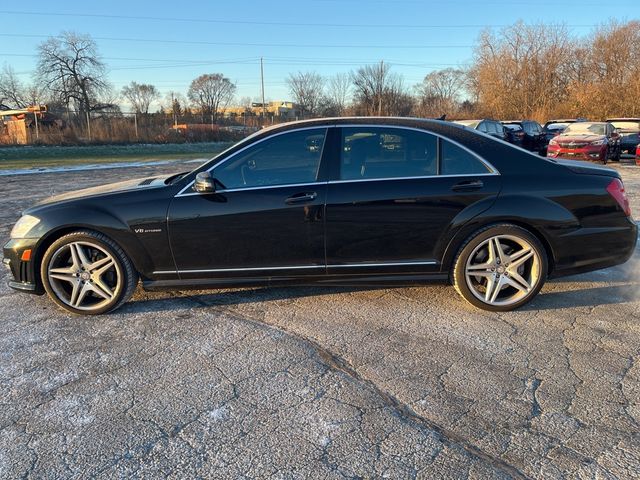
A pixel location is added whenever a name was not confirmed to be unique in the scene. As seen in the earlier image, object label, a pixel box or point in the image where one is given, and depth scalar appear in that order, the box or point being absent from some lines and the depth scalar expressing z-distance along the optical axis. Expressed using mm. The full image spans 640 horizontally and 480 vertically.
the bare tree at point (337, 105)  54897
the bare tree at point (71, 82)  51906
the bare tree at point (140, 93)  62562
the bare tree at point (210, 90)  70812
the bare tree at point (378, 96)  51000
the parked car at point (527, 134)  22078
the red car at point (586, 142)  16344
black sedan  3850
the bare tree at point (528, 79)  48344
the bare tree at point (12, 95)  51344
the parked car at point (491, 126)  17516
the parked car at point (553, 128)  24875
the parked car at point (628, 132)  20703
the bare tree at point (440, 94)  53438
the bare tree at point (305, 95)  61359
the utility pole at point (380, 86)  51525
